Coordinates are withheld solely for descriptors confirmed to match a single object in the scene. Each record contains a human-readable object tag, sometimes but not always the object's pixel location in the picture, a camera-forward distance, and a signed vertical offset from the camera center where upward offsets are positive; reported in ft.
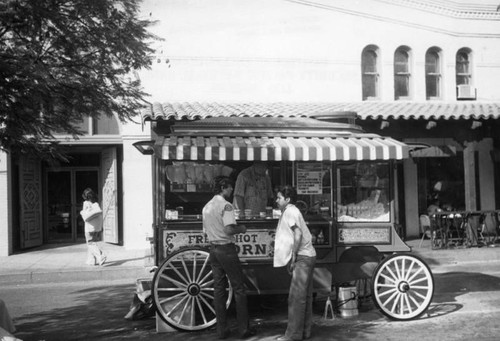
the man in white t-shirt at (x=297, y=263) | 20.61 -2.83
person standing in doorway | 39.58 -2.26
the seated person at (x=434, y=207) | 48.85 -2.11
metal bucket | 24.07 -5.00
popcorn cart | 22.52 -1.02
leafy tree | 21.12 +5.36
